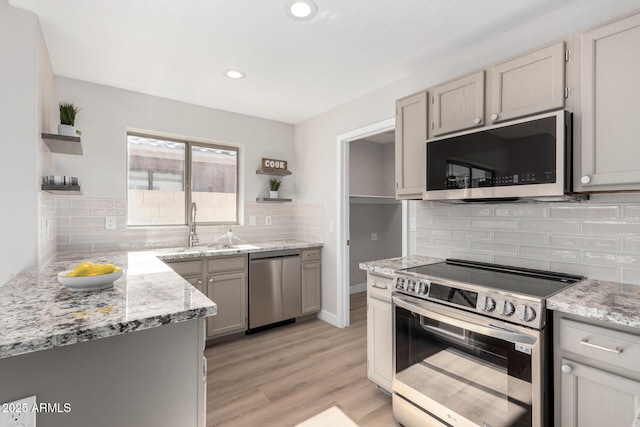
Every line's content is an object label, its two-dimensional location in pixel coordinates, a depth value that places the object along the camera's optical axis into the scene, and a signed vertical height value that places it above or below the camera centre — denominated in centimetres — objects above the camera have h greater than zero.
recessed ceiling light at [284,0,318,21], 180 +123
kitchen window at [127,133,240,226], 331 +36
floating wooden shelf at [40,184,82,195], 200 +15
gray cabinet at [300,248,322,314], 365 -82
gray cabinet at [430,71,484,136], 195 +72
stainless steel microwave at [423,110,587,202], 156 +29
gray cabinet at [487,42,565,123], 164 +73
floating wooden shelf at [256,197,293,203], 389 +15
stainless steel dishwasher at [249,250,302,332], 330 -85
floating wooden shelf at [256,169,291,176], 389 +51
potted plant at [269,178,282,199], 398 +31
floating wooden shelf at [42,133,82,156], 201 +47
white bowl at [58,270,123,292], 135 -32
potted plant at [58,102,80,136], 210 +63
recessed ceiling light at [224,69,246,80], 269 +123
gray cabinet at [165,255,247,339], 293 -73
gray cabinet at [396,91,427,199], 227 +53
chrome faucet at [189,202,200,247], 339 -21
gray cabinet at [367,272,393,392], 211 -84
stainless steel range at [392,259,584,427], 136 -68
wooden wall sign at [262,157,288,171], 388 +61
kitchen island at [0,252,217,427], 94 -50
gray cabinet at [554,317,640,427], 116 -65
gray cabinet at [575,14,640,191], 140 +50
